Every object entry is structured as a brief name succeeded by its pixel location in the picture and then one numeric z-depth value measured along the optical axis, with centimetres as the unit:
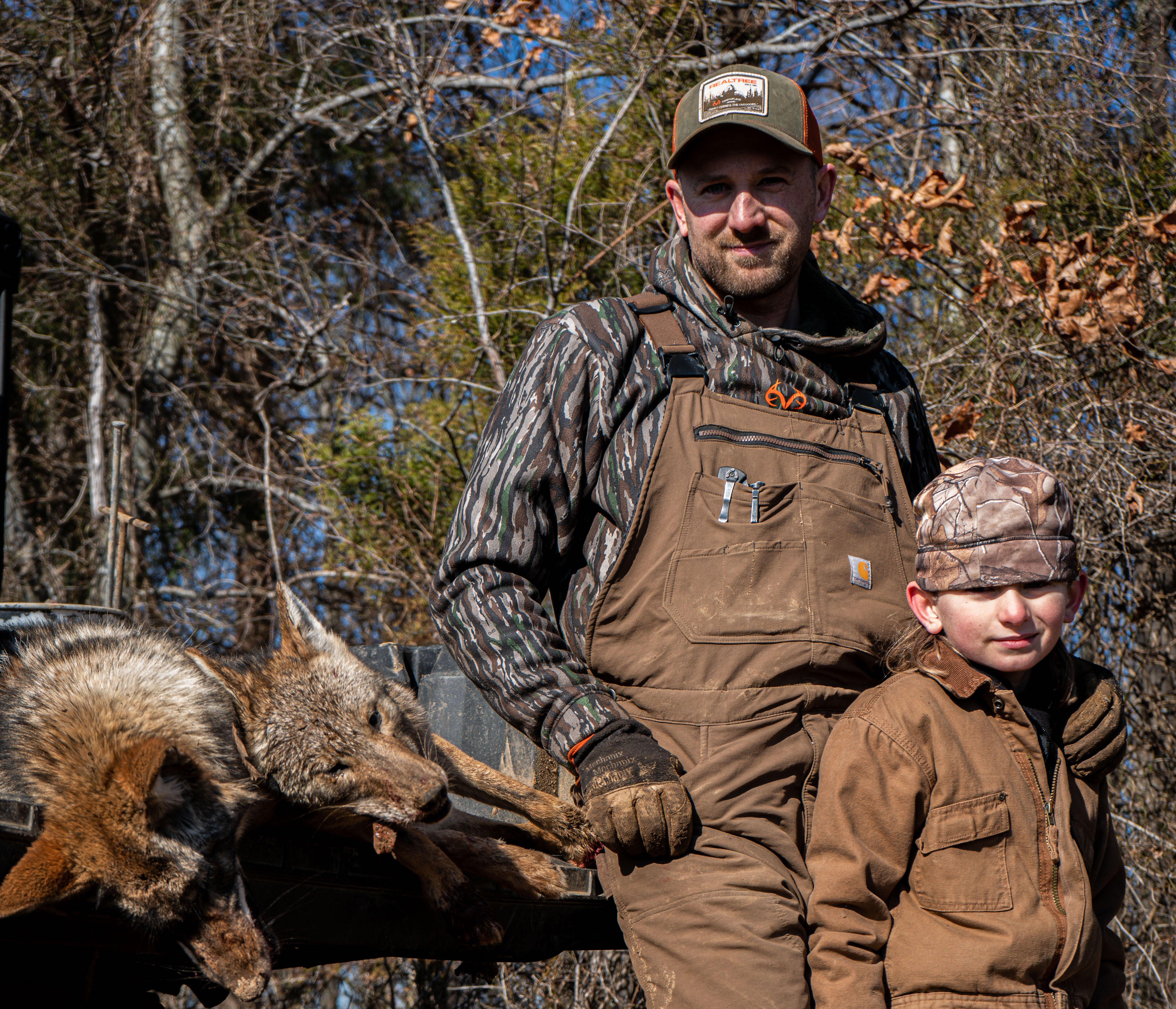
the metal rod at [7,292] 446
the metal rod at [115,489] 448
